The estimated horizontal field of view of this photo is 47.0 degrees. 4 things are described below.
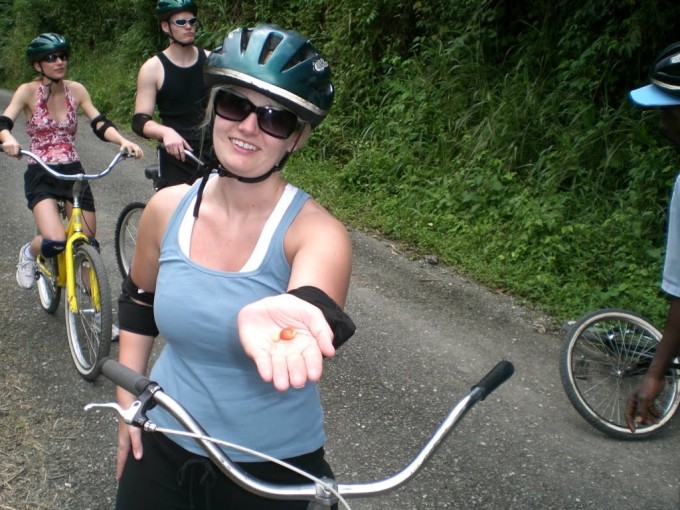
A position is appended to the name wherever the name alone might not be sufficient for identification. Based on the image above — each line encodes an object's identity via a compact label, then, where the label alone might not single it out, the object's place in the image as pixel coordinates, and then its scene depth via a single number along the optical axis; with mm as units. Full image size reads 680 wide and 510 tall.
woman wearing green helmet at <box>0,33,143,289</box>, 5051
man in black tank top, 5152
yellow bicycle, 4664
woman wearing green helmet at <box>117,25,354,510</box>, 1880
